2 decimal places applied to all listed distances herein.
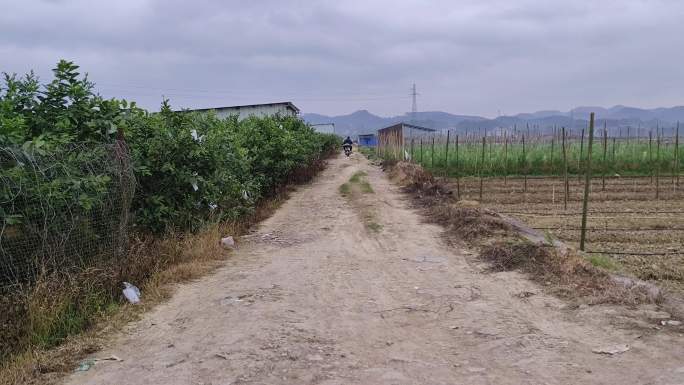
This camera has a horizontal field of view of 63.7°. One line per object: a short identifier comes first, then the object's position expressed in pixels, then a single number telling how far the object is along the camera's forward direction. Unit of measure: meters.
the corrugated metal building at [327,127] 63.50
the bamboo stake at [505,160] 22.02
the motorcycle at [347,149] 38.81
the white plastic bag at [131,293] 5.29
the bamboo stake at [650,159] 22.09
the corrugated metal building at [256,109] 28.75
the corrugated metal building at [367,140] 83.65
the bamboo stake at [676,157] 18.50
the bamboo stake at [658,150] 15.24
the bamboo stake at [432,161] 23.97
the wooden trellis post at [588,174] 7.60
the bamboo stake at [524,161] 22.11
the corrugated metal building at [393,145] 29.23
